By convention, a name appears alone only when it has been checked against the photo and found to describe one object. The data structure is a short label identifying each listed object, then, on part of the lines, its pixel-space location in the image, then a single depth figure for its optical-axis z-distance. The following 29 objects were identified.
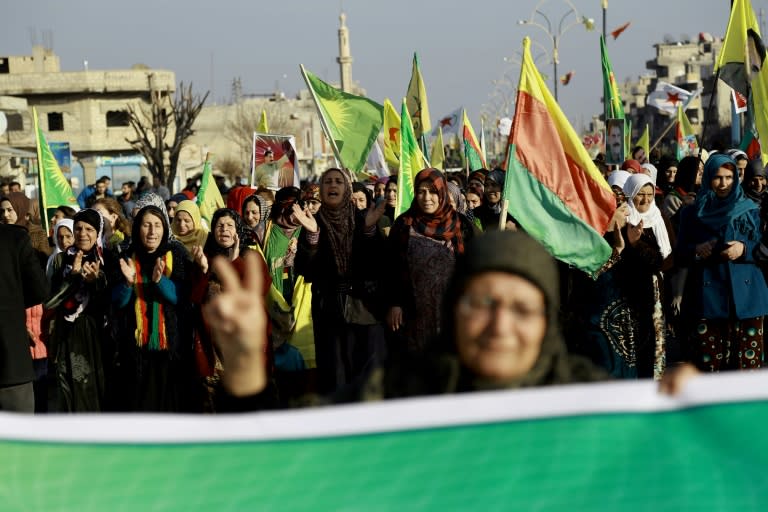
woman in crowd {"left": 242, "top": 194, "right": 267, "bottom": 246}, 10.23
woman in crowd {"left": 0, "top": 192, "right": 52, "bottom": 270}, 10.55
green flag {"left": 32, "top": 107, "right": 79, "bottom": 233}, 12.73
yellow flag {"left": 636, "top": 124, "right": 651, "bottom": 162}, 23.31
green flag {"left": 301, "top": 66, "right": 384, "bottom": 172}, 12.34
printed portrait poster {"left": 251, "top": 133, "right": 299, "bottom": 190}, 14.57
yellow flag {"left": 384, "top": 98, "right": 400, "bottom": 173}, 15.13
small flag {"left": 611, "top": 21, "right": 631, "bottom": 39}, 38.66
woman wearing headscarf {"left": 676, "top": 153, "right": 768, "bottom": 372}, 7.58
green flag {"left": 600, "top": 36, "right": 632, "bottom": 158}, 17.44
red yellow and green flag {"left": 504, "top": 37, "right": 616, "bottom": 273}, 6.76
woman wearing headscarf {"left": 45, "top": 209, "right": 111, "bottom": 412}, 7.95
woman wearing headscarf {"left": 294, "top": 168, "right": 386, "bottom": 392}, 7.89
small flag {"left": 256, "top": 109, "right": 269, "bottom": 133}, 16.61
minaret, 138.88
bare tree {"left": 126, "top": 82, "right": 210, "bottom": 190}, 44.48
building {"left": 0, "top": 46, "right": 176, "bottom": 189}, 72.19
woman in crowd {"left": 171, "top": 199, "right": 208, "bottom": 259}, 9.09
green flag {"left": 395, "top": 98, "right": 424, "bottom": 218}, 10.38
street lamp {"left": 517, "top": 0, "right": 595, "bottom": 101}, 35.66
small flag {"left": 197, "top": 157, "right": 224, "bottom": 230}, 13.48
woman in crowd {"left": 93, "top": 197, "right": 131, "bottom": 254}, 10.91
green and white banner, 2.38
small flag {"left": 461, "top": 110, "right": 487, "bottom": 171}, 19.05
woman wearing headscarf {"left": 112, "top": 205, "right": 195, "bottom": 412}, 7.48
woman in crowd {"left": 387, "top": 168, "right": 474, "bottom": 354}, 7.47
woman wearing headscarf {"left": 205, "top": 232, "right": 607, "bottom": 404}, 2.68
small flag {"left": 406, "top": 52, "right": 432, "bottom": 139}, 15.30
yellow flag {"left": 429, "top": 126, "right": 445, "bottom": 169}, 19.04
